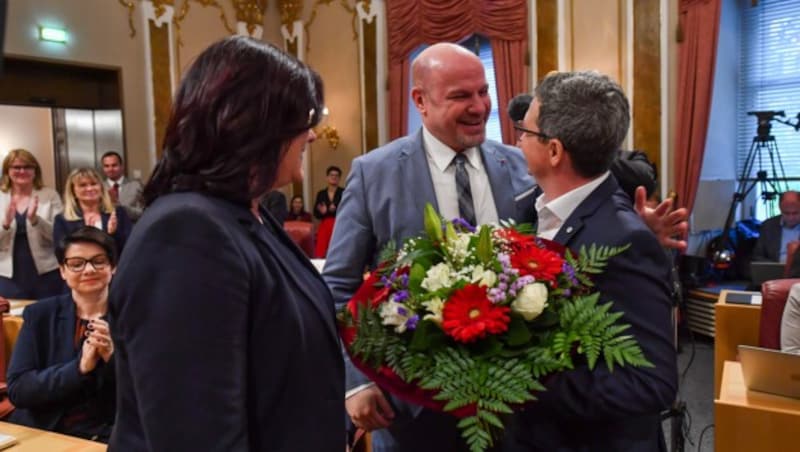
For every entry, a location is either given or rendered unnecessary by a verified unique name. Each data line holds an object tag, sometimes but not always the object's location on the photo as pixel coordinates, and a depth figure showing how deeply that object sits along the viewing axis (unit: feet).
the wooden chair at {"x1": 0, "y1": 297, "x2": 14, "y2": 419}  8.36
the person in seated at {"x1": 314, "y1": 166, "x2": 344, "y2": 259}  26.71
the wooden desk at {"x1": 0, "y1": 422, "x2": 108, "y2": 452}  5.97
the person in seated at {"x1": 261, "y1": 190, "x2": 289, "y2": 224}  21.73
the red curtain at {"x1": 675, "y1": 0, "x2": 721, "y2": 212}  19.99
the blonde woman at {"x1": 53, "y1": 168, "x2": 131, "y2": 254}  14.14
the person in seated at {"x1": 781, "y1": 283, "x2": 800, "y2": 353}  8.95
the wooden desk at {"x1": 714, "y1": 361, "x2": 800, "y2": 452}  7.21
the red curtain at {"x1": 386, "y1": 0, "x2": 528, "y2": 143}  23.73
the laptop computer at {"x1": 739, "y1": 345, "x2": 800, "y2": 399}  7.38
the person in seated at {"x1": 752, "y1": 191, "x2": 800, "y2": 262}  18.39
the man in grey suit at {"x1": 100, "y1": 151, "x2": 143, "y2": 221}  19.41
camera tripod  19.43
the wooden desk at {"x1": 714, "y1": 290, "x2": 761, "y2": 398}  11.02
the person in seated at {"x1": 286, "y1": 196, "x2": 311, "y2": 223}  29.19
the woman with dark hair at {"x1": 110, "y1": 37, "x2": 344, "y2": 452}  2.98
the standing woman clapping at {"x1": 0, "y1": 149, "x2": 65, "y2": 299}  14.93
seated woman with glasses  7.39
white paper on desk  6.05
